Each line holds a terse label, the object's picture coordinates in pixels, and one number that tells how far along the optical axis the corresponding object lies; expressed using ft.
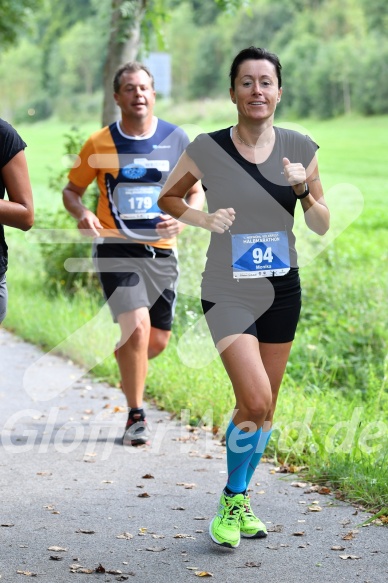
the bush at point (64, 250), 79.97
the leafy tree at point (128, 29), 73.71
